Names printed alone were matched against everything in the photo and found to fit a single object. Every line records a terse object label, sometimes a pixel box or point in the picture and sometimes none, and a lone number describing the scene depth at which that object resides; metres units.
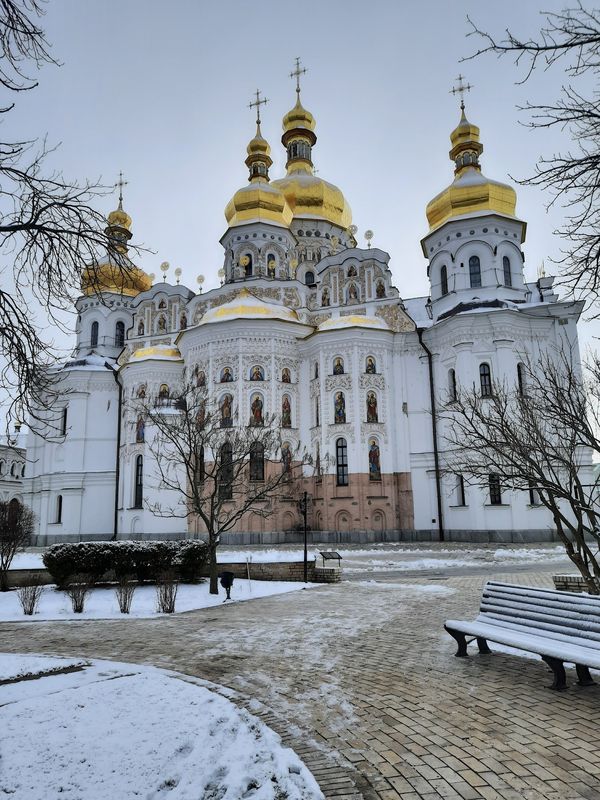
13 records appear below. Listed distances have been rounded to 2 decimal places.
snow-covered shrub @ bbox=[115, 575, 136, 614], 11.91
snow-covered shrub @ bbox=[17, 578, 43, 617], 12.03
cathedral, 32.69
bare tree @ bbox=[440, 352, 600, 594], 9.07
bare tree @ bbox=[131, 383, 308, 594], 32.12
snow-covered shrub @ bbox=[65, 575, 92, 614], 12.12
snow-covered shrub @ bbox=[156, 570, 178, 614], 11.95
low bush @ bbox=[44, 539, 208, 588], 14.77
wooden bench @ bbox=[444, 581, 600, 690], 5.86
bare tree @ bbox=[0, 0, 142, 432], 5.76
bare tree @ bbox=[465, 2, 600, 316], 4.72
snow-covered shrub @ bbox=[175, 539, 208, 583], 15.91
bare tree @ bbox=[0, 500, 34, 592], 15.70
